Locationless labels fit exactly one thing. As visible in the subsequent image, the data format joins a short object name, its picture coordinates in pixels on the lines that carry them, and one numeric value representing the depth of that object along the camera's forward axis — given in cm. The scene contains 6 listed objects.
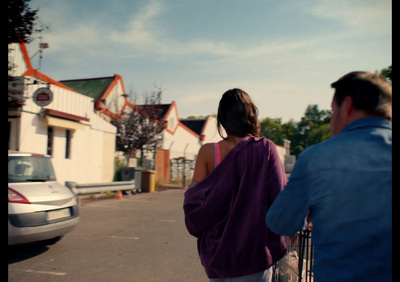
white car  554
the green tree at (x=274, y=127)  11858
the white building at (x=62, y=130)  1299
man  138
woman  196
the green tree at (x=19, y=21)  793
